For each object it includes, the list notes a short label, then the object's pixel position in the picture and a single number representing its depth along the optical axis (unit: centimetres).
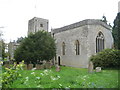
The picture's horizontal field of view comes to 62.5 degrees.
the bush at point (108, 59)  1004
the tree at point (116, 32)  1183
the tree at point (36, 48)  1239
